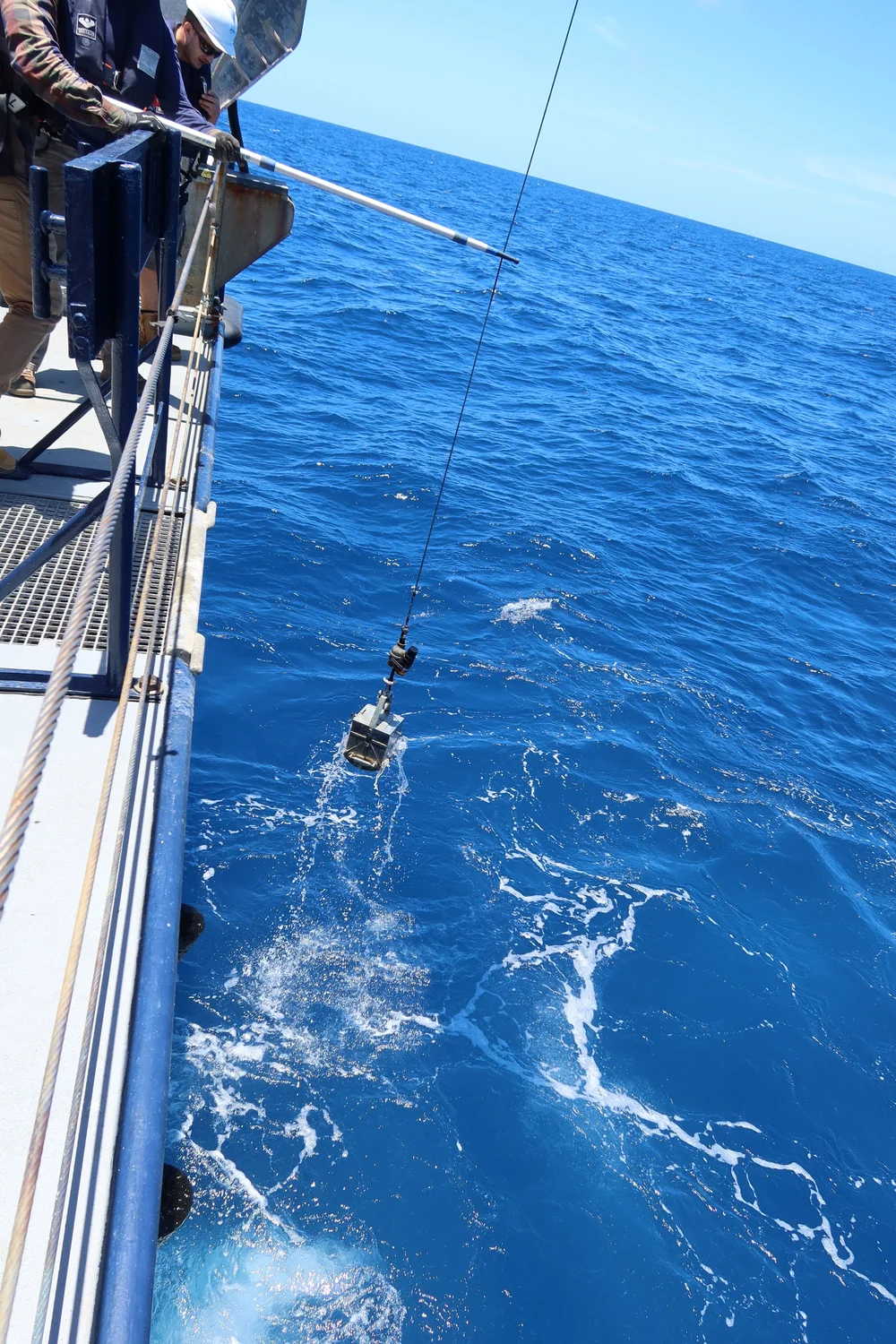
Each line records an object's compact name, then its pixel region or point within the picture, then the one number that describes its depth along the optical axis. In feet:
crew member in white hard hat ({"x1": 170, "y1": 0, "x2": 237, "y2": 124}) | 19.29
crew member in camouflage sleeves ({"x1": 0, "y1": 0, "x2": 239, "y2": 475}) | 12.46
